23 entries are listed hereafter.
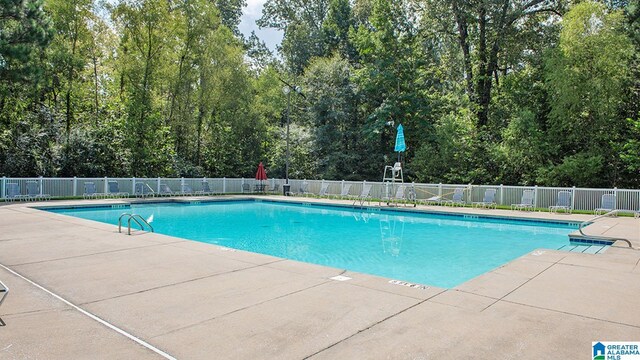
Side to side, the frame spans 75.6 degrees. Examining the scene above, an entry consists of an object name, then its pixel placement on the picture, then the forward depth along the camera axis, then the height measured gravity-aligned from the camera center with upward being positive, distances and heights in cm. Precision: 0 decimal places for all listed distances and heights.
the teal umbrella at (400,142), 1661 +129
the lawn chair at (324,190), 2053 -86
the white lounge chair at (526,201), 1471 -85
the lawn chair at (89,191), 1714 -100
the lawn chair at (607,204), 1309 -79
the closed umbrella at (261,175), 2217 -20
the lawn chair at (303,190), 2158 -93
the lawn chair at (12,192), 1508 -98
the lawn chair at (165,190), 1952 -101
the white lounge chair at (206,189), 2125 -99
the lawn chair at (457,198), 1628 -88
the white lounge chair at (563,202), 1385 -81
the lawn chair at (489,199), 1563 -85
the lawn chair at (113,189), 1775 -92
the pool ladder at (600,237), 792 -117
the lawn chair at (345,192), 1966 -90
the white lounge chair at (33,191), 1573 -97
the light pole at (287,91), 2025 +397
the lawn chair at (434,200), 1670 -103
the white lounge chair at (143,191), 1872 -103
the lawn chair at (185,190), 2030 -102
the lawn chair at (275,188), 2325 -94
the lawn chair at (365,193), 1856 -88
